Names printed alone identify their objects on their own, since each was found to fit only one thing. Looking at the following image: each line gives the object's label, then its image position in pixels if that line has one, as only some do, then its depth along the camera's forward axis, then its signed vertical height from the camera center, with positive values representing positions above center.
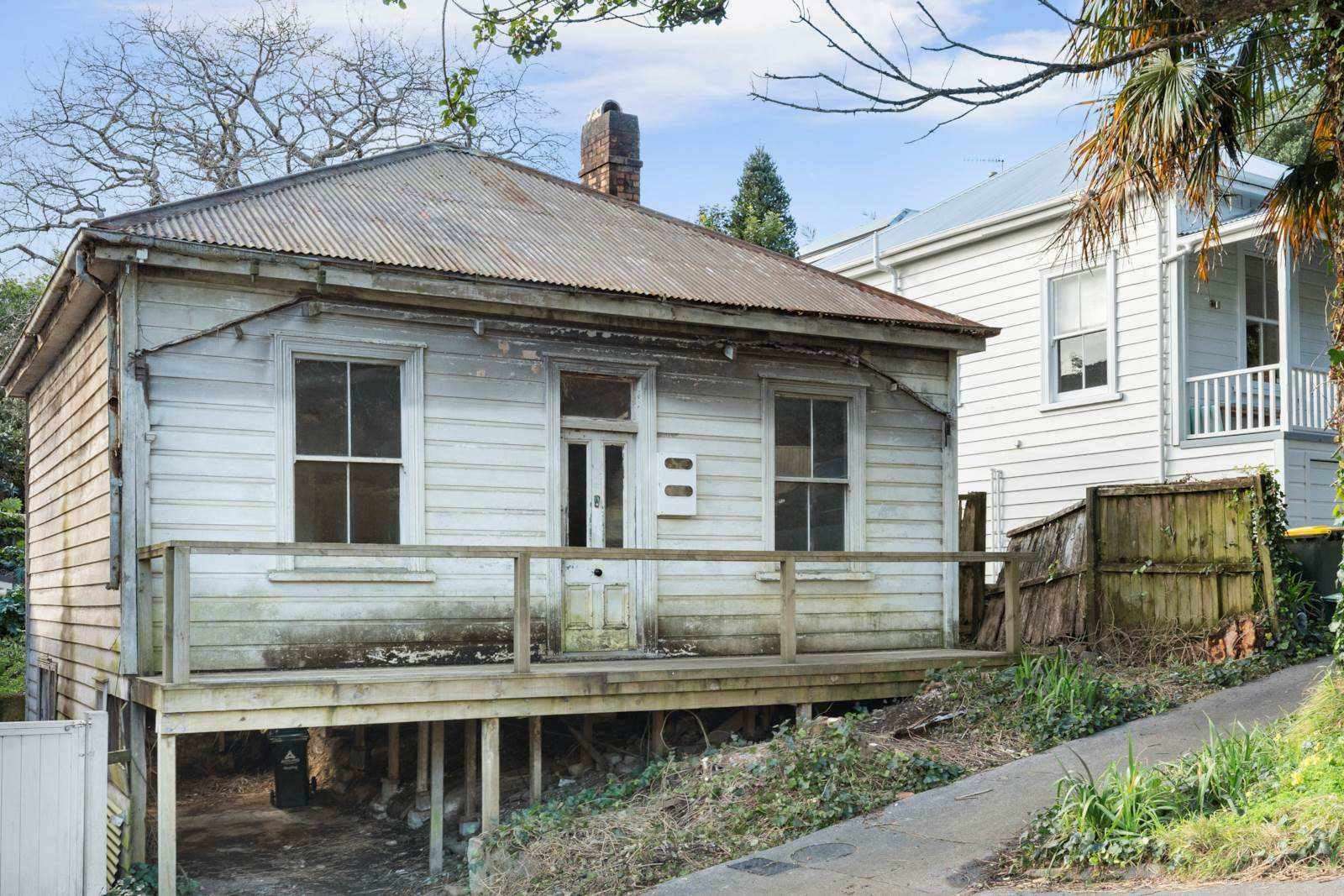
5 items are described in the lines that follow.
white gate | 9.01 -2.18
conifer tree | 36.22 +9.34
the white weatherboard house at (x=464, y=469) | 9.69 +0.30
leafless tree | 28.28 +8.78
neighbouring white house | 15.49 +1.99
